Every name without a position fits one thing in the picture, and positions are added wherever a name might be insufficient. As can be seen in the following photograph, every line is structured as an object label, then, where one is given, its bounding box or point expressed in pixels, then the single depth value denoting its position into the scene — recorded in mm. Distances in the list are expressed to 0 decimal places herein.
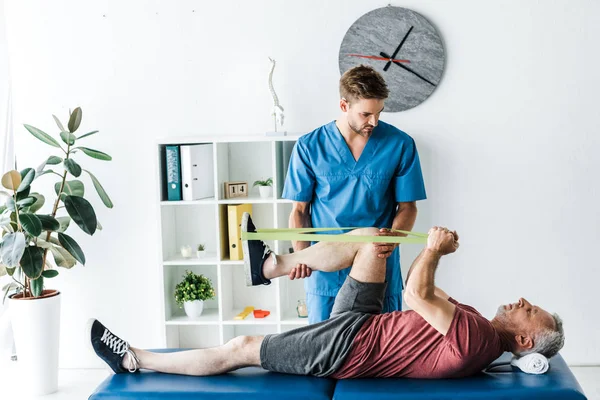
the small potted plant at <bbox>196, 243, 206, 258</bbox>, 3715
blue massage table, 2184
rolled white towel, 2328
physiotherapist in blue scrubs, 2822
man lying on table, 2277
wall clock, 3562
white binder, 3555
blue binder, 3572
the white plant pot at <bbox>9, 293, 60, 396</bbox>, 3438
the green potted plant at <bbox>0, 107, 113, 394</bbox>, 3318
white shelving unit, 3588
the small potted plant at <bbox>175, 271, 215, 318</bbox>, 3688
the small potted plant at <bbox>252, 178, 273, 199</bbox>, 3617
